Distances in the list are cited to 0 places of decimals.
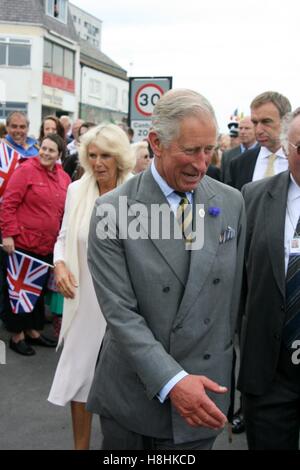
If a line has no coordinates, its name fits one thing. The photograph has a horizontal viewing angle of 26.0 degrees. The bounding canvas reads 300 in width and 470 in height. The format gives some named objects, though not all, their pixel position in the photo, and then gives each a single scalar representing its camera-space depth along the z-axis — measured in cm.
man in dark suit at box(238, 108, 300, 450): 269
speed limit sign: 897
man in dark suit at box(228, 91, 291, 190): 471
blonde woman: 381
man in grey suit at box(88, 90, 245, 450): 213
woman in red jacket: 602
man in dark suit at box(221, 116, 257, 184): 796
